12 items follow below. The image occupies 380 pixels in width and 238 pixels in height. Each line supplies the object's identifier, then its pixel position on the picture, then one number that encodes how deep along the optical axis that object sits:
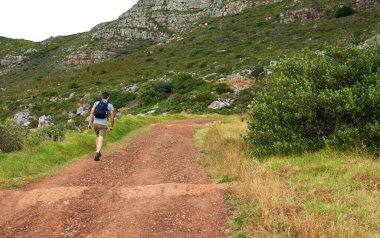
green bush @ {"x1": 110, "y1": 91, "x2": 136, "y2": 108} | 41.67
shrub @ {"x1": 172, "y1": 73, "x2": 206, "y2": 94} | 42.30
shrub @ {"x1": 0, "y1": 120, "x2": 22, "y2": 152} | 11.78
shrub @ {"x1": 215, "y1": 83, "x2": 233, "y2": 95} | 38.75
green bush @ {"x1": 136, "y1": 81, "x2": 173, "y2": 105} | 41.06
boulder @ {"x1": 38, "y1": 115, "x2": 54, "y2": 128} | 32.91
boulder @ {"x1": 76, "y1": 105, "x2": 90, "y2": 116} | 38.94
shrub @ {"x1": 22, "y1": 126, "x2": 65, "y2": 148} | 12.30
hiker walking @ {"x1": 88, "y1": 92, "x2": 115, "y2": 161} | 12.49
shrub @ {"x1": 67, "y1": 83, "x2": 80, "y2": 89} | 59.70
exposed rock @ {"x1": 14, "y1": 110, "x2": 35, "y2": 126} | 39.55
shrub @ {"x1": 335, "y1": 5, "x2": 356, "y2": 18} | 61.62
